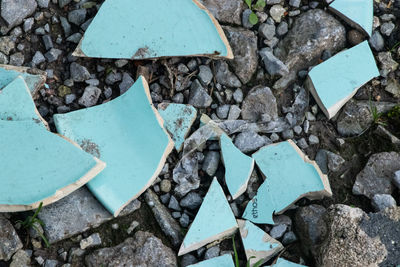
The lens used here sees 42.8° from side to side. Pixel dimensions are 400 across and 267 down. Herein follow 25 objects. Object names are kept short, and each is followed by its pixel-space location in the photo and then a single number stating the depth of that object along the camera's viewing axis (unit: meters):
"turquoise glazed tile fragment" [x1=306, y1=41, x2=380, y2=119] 2.28
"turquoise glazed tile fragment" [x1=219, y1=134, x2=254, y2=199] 2.10
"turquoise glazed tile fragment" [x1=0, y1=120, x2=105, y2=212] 1.93
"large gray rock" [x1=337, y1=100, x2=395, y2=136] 2.30
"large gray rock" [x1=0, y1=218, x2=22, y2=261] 1.90
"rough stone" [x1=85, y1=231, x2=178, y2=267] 1.95
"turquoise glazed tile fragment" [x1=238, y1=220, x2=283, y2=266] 2.02
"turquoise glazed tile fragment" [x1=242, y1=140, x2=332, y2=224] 2.10
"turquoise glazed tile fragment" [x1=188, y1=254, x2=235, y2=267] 1.99
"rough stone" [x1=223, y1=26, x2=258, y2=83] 2.33
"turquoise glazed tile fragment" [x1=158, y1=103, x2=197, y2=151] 2.17
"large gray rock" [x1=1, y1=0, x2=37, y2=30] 2.25
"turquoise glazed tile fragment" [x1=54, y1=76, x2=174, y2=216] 2.02
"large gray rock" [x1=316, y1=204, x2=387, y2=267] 1.89
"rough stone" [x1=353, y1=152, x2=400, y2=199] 2.17
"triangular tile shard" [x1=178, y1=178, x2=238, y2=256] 1.99
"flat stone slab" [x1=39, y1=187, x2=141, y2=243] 1.98
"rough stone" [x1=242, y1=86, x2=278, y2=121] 2.29
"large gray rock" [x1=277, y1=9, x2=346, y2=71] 2.39
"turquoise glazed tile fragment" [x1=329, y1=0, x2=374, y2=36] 2.41
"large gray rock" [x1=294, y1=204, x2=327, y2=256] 2.04
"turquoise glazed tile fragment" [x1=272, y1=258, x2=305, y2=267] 2.00
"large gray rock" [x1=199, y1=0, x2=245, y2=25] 2.41
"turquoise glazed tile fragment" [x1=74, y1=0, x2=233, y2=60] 2.23
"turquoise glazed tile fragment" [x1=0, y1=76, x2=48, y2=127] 2.05
